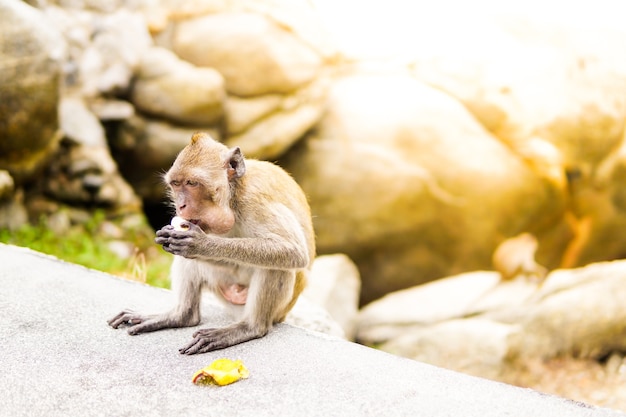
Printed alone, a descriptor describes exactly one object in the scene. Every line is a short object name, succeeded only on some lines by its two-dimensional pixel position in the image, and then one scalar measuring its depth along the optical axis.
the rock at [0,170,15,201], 7.78
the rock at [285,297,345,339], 5.17
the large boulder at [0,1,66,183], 7.43
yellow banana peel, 3.08
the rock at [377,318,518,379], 7.31
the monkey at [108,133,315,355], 3.38
